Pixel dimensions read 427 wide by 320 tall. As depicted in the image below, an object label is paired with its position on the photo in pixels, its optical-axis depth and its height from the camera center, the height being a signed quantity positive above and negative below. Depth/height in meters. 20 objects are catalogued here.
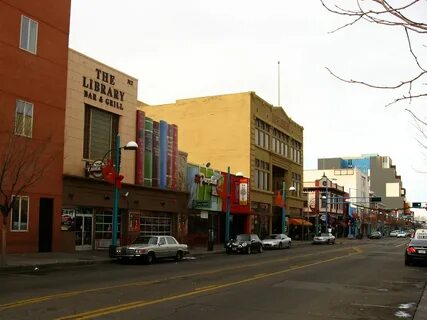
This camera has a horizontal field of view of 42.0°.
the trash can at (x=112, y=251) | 27.42 -1.77
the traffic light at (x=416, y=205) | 88.25 +2.33
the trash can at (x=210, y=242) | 38.75 -1.77
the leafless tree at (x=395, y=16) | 4.68 +1.73
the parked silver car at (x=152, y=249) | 25.95 -1.63
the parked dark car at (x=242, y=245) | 38.41 -1.93
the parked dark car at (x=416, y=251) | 27.49 -1.58
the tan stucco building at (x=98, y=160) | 31.20 +3.25
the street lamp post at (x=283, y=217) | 58.27 +0.07
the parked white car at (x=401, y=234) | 120.68 -3.23
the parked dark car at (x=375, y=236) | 100.31 -3.06
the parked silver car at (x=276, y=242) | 47.25 -2.08
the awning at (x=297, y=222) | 68.88 -0.52
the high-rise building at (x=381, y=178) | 178.00 +13.23
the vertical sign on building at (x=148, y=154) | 38.28 +4.24
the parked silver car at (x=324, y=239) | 62.09 -2.33
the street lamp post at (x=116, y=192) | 28.30 +1.19
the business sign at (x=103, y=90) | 32.94 +7.67
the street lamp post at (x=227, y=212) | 43.50 +0.33
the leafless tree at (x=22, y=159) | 24.84 +2.57
